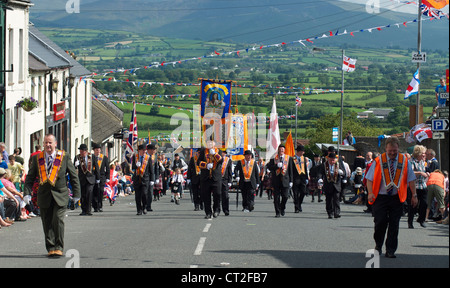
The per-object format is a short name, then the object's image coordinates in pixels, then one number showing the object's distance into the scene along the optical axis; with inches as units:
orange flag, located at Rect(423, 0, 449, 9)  1072.7
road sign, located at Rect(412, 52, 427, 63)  1221.1
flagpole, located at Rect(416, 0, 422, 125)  1246.9
